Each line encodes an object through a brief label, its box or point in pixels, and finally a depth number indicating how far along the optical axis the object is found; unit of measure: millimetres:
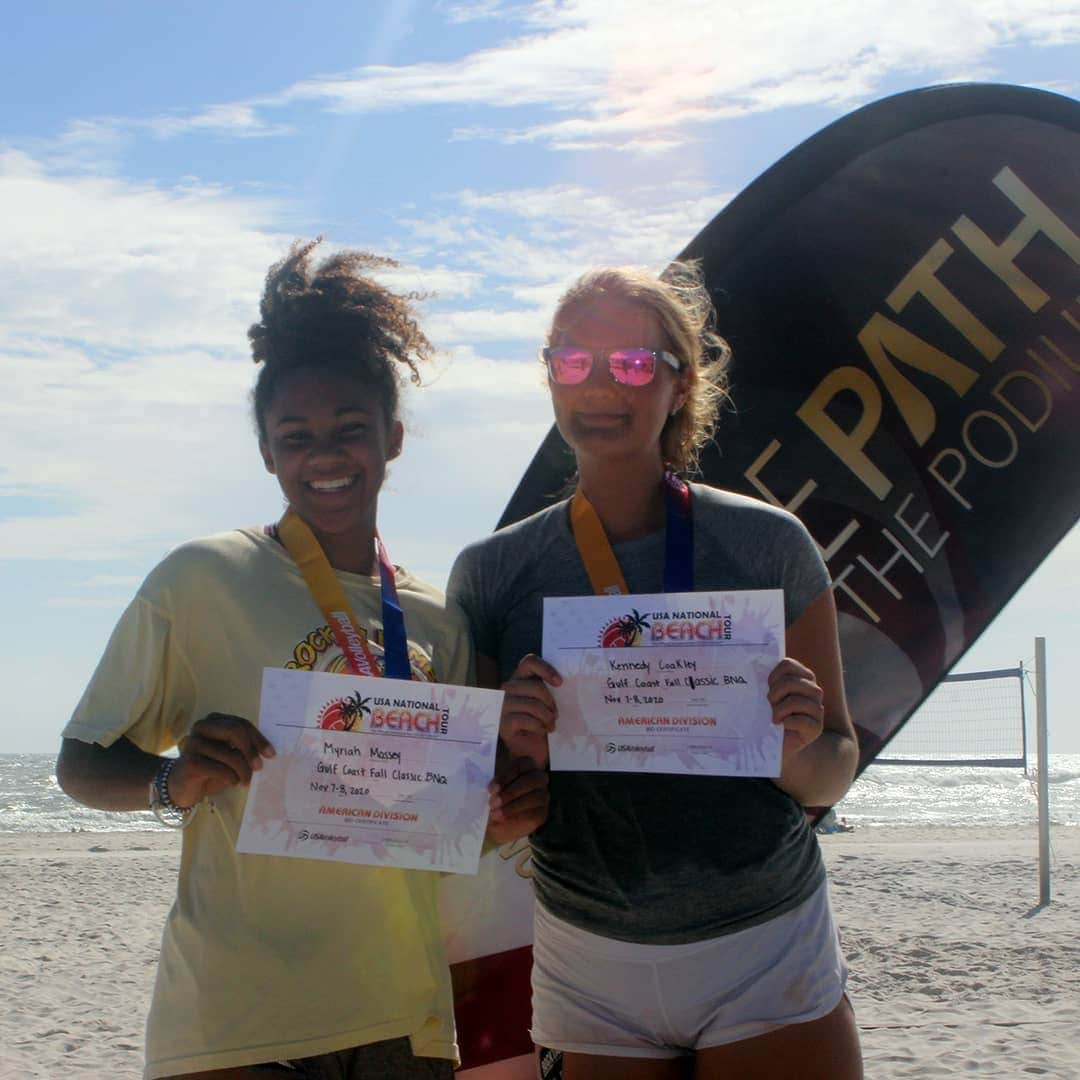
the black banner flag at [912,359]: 4012
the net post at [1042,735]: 9289
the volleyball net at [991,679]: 11741
